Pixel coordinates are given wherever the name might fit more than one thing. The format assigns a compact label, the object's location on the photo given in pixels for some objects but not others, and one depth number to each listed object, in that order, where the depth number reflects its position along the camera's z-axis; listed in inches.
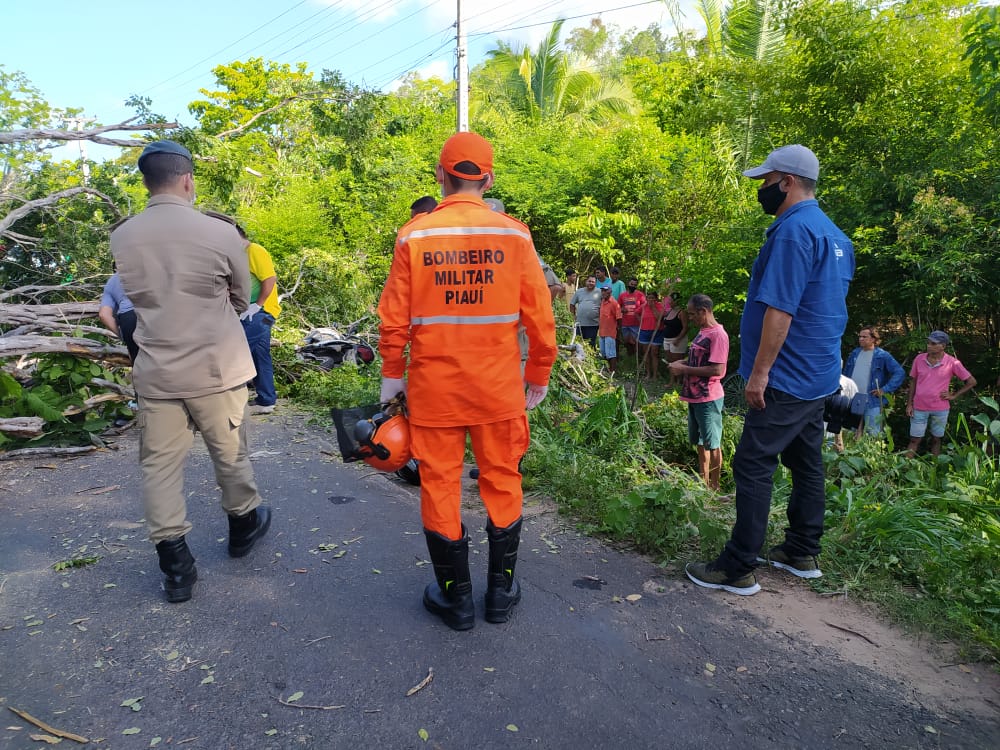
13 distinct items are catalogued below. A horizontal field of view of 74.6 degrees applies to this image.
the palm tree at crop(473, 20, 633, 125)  933.2
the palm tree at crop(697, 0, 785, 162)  466.3
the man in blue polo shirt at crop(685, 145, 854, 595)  124.7
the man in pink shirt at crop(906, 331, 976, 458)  309.3
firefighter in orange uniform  111.7
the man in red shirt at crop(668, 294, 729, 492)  222.7
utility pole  565.3
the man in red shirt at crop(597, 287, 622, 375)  472.4
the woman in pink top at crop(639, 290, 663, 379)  470.6
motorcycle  335.9
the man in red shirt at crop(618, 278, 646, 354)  510.3
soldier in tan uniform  125.3
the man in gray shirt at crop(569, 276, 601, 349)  504.7
